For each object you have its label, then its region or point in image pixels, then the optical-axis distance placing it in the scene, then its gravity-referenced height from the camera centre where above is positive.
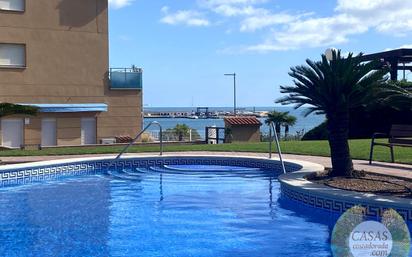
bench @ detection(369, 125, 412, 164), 12.71 -0.08
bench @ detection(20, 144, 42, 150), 28.32 -0.73
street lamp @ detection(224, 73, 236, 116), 65.31 +5.24
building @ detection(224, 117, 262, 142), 27.38 +0.18
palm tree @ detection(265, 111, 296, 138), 36.19 +0.99
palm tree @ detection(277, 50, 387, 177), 10.64 +0.85
